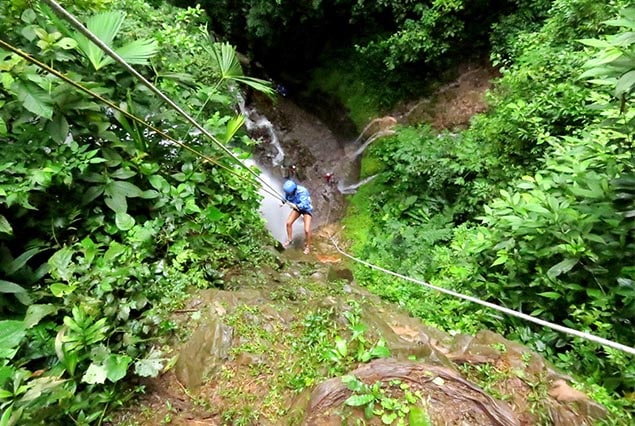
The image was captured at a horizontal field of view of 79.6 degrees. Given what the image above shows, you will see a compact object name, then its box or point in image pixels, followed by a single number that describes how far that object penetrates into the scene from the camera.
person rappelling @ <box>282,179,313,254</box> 6.08
